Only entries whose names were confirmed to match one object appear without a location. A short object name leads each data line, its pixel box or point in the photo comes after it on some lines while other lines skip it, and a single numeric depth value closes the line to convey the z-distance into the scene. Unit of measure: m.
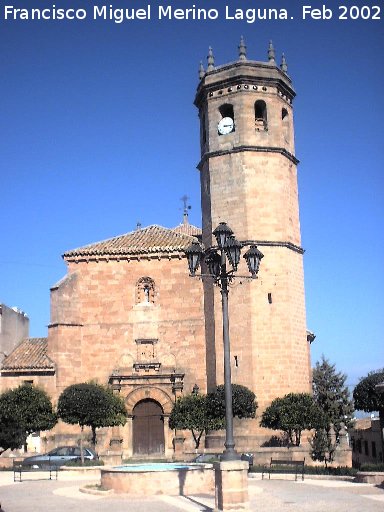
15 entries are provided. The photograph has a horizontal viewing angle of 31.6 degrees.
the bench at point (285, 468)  16.72
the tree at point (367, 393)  26.12
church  25.80
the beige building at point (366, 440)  33.54
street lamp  11.60
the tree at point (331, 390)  33.06
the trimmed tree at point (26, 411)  23.11
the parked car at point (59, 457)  21.95
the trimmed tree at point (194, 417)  24.38
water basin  14.19
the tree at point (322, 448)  22.28
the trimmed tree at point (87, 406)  23.94
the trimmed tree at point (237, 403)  23.91
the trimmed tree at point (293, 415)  23.19
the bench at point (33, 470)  19.13
